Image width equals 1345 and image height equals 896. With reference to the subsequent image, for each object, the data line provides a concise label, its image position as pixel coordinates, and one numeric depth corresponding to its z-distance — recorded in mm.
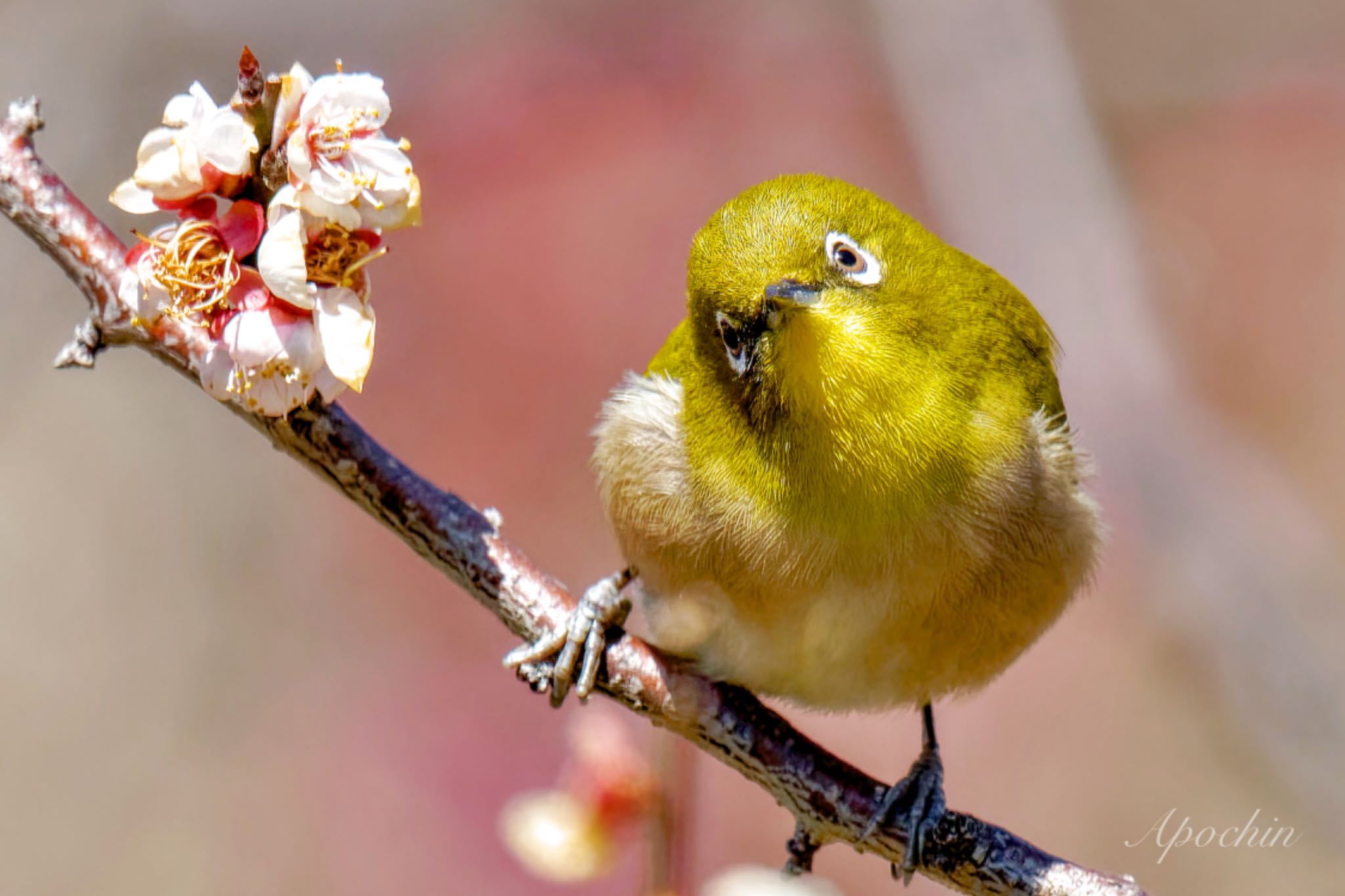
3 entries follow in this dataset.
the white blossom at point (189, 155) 4367
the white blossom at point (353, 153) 4391
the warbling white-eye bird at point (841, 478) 5828
